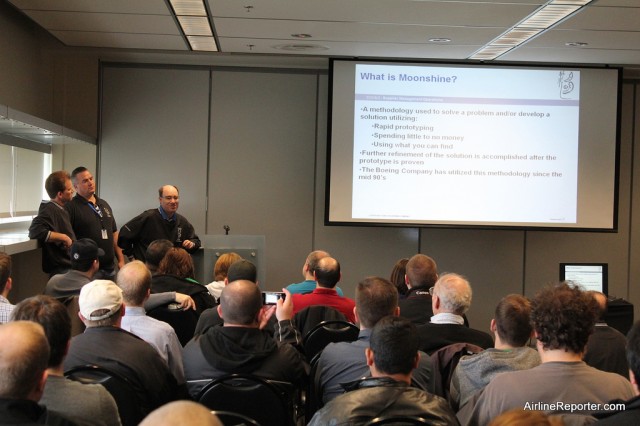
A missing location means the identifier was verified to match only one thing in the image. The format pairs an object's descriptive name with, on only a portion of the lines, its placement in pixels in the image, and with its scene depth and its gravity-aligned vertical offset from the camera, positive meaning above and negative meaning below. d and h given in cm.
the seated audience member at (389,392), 232 -62
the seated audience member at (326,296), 462 -62
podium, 623 -45
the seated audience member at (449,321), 363 -61
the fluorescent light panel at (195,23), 557 +146
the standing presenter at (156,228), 701 -33
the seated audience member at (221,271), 504 -53
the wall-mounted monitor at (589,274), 698 -65
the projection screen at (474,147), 761 +60
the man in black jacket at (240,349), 304 -65
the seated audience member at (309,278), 502 -57
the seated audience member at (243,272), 437 -46
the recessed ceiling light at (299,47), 701 +147
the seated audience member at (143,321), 338 -61
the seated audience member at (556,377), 243 -58
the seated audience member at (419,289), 453 -58
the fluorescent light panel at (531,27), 528 +147
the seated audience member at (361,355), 308 -67
